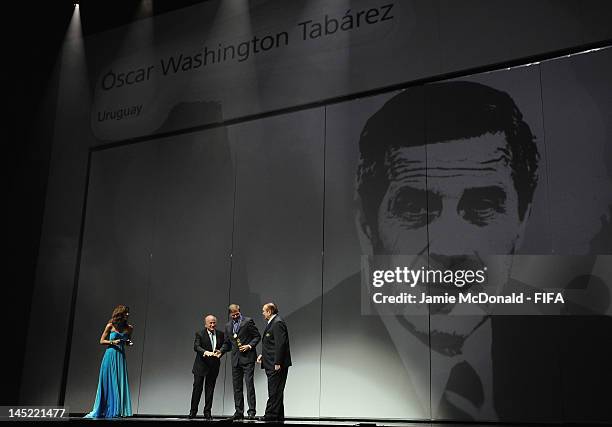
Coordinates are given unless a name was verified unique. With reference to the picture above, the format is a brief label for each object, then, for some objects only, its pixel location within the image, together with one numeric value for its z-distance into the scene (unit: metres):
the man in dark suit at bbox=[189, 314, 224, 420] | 9.15
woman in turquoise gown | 8.52
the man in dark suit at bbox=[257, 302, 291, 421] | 8.15
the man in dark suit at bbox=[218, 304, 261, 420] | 8.75
